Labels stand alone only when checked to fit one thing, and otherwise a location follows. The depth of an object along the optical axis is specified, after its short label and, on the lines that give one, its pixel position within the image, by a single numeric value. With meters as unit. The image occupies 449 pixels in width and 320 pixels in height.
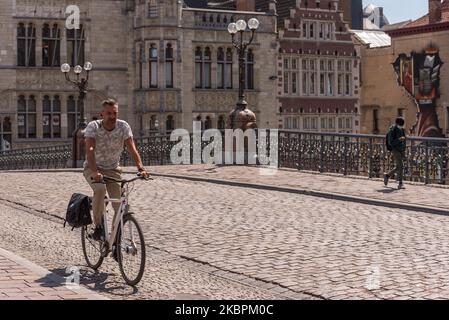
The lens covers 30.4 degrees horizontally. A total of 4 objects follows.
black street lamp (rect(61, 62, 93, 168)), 31.06
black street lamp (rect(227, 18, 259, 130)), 24.58
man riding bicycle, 8.52
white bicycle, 8.07
